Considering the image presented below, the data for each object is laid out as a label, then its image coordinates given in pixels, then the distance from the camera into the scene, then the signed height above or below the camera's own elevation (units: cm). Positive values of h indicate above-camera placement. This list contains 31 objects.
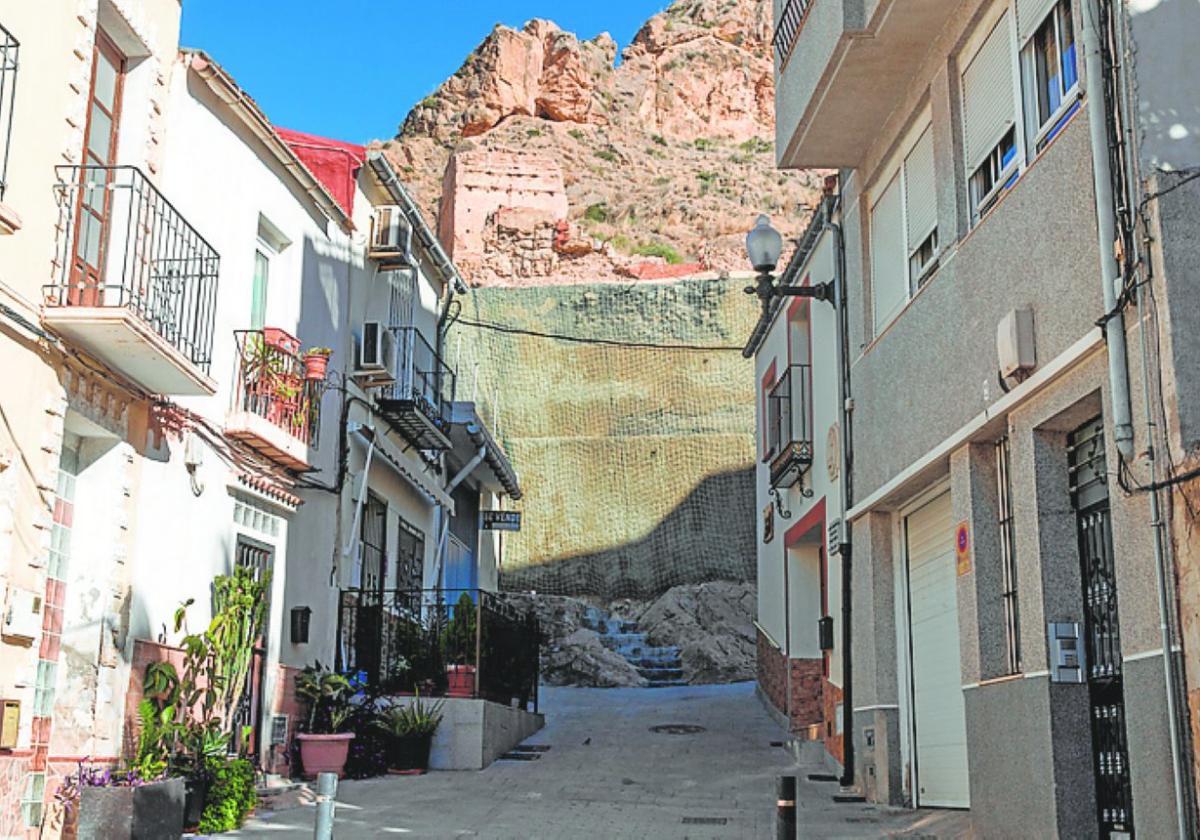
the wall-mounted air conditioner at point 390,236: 1638 +576
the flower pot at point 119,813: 862 -66
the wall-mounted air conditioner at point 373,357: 1570 +414
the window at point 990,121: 916 +417
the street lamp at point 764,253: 1241 +423
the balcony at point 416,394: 1686 +416
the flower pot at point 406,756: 1402 -44
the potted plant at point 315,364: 1360 +347
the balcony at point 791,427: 1566 +351
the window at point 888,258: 1166 +406
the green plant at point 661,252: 6398 +2220
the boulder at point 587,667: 2459 +89
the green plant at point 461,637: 1553 +88
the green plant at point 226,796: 1004 -64
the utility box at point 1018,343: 823 +229
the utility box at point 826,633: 1435 +91
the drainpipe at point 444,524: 2047 +290
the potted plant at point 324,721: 1332 -9
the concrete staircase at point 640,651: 2542 +128
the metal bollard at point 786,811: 646 -44
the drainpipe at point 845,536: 1262 +176
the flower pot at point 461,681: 1501 +36
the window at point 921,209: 1082 +413
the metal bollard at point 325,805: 653 -45
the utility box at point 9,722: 835 -8
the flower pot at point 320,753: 1330 -40
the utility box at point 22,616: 841 +58
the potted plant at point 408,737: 1404 -25
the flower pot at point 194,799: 970 -63
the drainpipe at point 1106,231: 688 +254
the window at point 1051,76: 819 +402
